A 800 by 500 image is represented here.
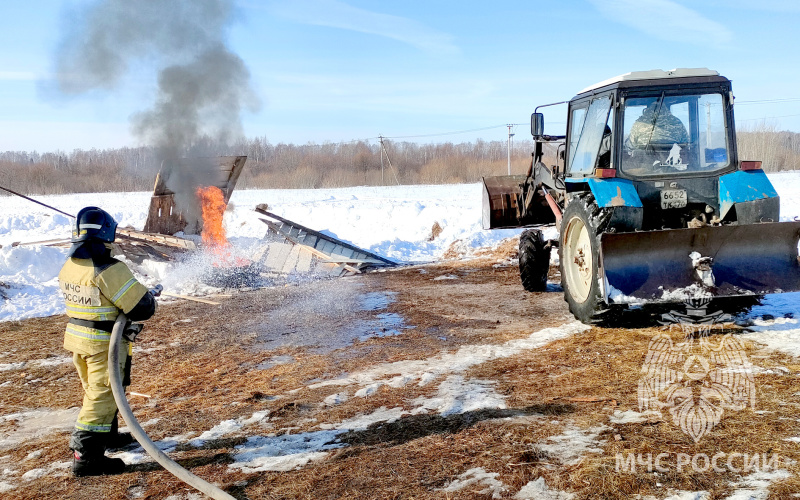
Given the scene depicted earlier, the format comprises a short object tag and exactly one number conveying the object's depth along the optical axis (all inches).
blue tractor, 243.6
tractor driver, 277.1
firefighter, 164.1
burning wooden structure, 571.5
